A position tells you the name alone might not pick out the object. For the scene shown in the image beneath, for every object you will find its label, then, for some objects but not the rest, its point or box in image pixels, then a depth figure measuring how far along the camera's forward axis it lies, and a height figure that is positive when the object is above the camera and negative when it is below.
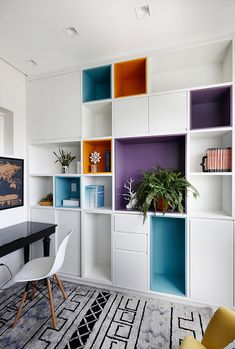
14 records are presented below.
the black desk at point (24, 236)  1.81 -0.65
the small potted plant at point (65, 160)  2.67 +0.19
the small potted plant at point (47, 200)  2.68 -0.39
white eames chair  1.74 -0.95
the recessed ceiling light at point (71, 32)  1.84 +1.37
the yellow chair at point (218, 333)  1.04 -0.89
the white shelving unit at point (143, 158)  1.98 +0.19
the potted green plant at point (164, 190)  1.98 -0.18
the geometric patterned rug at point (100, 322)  1.57 -1.37
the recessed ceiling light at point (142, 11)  1.59 +1.37
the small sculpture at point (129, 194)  2.31 -0.27
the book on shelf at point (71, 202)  2.55 -0.38
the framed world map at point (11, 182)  2.32 -0.12
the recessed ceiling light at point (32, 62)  2.34 +1.37
